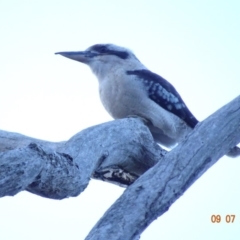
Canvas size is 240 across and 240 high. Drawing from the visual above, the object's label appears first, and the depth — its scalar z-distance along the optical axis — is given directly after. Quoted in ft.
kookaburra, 33.31
